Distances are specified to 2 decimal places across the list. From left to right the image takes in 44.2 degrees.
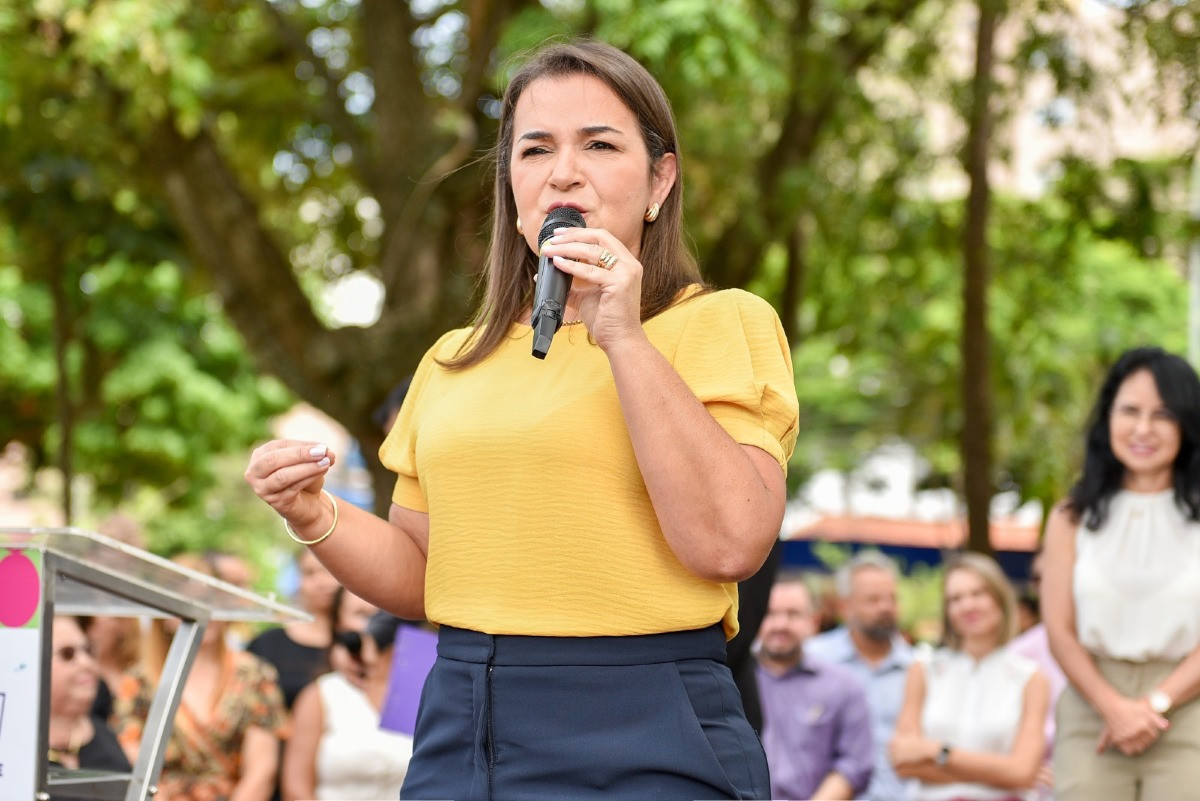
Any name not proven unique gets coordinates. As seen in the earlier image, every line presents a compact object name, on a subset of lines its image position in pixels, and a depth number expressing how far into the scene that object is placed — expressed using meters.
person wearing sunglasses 4.66
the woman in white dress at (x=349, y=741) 5.54
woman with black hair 4.23
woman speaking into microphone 2.04
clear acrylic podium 2.68
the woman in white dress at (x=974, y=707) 6.08
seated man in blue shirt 7.68
